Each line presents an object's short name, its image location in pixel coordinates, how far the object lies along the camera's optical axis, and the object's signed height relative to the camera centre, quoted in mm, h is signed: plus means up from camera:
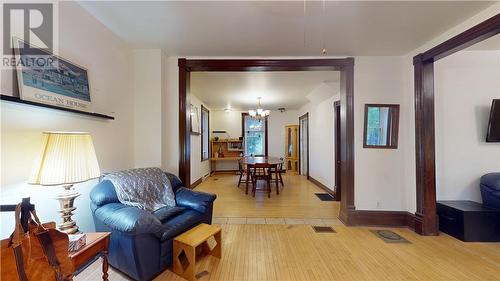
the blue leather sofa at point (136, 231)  1693 -790
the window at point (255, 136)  8461 +226
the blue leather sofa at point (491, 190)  2717 -642
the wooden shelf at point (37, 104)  1345 +280
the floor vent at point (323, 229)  2930 -1241
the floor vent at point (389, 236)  2656 -1242
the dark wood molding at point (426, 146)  2785 -65
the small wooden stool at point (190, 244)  1854 -937
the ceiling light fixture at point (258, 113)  6453 +901
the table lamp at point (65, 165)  1315 -148
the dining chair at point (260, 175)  4795 -843
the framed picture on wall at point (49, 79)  1479 +512
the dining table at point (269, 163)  4785 -489
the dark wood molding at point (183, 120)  3178 +331
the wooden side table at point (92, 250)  1269 -700
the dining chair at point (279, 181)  5325 -1096
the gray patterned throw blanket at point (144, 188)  2145 -504
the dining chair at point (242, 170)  6001 -817
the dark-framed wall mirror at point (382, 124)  3113 +253
